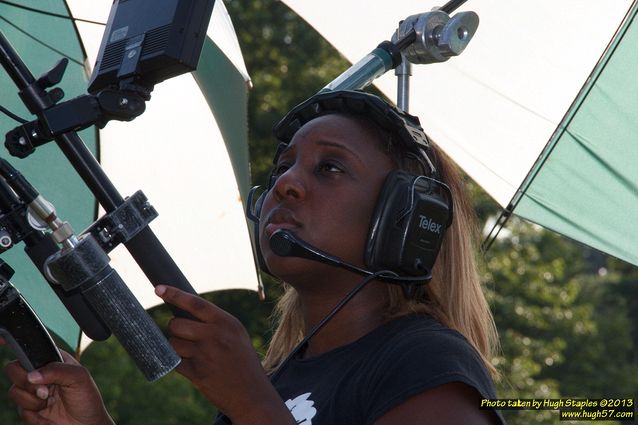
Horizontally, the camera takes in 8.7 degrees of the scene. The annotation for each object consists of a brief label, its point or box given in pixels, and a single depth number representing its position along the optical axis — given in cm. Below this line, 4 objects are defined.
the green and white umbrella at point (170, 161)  468
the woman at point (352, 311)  385
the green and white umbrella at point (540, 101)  448
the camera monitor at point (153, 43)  371
